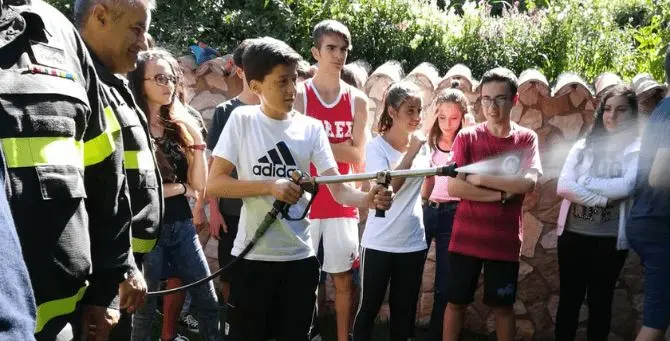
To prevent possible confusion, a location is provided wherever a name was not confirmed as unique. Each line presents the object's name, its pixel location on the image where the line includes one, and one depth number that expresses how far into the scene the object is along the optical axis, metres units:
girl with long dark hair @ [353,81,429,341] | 4.91
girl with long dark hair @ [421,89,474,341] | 5.50
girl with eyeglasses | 4.77
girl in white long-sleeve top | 5.29
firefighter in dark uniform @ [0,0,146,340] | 2.10
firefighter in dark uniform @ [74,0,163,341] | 2.89
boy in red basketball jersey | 5.17
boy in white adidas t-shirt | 3.81
